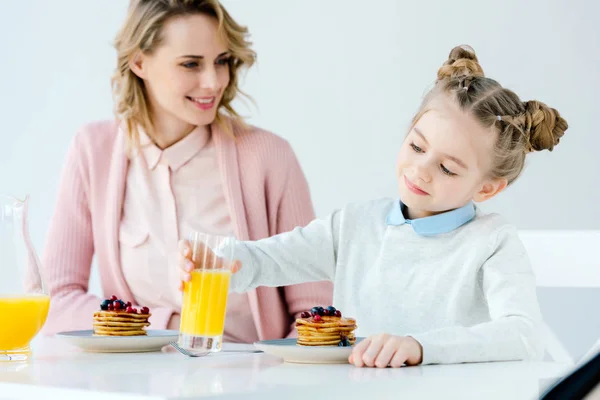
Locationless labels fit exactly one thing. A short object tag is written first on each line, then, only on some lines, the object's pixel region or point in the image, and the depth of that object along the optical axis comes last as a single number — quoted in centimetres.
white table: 173
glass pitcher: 201
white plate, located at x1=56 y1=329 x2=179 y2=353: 208
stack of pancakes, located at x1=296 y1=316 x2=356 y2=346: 199
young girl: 224
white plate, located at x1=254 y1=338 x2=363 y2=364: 194
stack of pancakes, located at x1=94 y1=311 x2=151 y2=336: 213
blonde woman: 294
